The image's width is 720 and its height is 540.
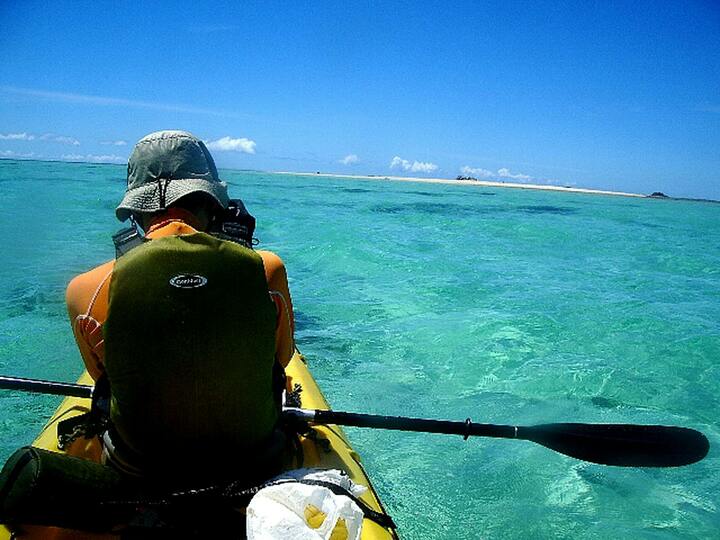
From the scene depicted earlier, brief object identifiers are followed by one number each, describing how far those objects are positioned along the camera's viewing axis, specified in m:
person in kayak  1.54
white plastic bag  1.46
